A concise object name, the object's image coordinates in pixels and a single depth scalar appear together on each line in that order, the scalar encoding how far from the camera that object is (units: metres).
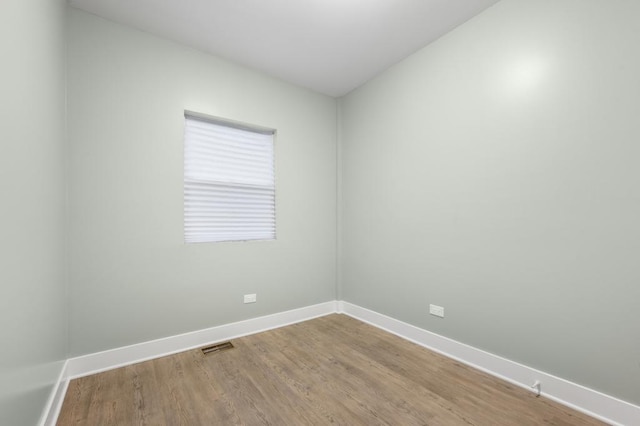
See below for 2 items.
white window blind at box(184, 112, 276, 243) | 2.85
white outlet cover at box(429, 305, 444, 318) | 2.62
